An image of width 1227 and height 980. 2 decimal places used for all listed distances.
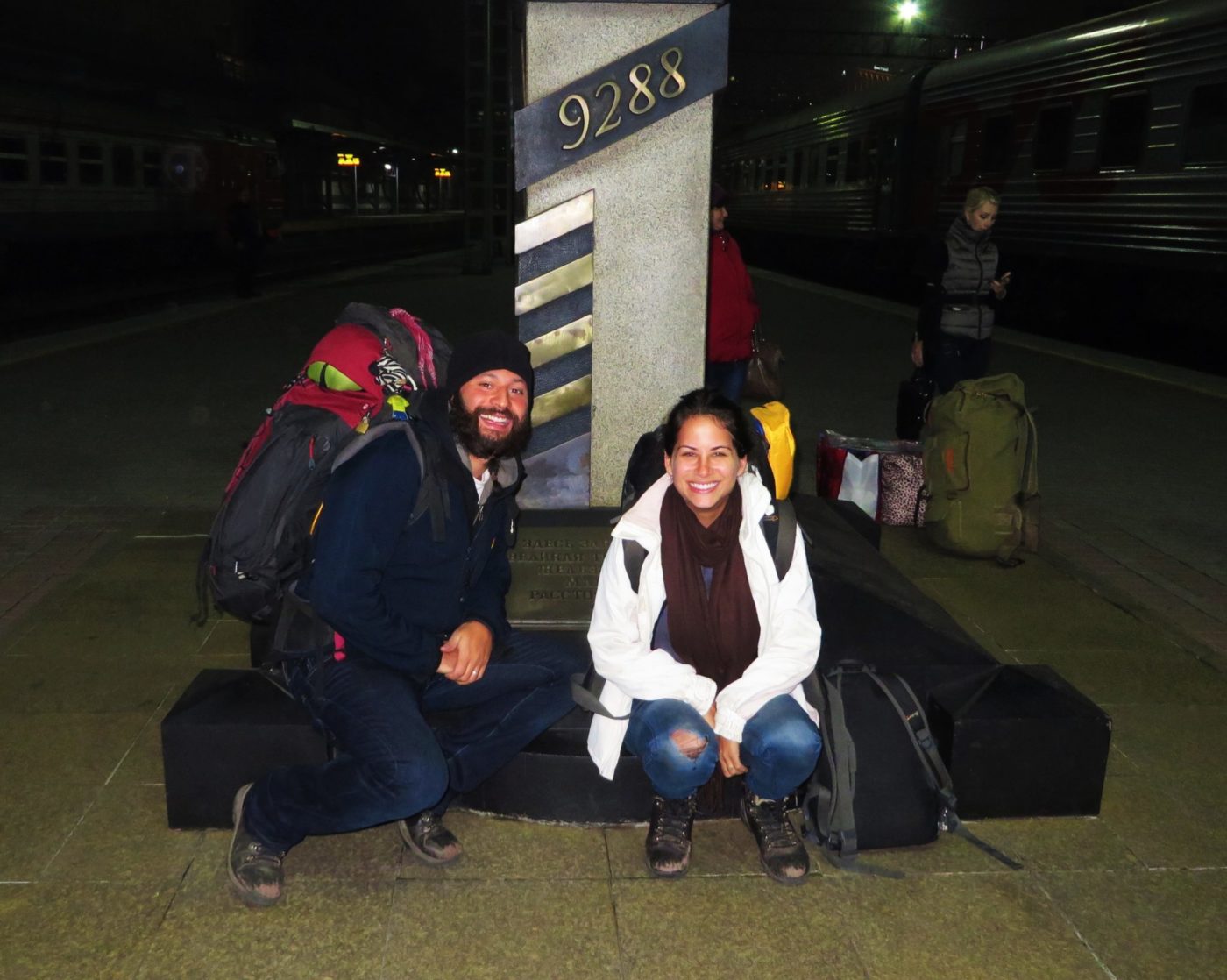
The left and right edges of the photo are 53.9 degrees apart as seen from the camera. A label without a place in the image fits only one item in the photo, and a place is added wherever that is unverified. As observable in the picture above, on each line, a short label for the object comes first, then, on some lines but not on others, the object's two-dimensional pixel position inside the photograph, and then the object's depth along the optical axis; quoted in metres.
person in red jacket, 6.27
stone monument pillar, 5.23
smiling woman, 3.02
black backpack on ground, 3.09
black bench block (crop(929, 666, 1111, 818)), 3.32
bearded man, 2.84
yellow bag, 4.34
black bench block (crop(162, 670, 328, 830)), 3.17
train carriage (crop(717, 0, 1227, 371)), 11.11
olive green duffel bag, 5.60
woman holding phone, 6.86
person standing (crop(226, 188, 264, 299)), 19.67
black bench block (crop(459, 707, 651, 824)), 3.30
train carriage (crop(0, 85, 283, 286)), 17.14
